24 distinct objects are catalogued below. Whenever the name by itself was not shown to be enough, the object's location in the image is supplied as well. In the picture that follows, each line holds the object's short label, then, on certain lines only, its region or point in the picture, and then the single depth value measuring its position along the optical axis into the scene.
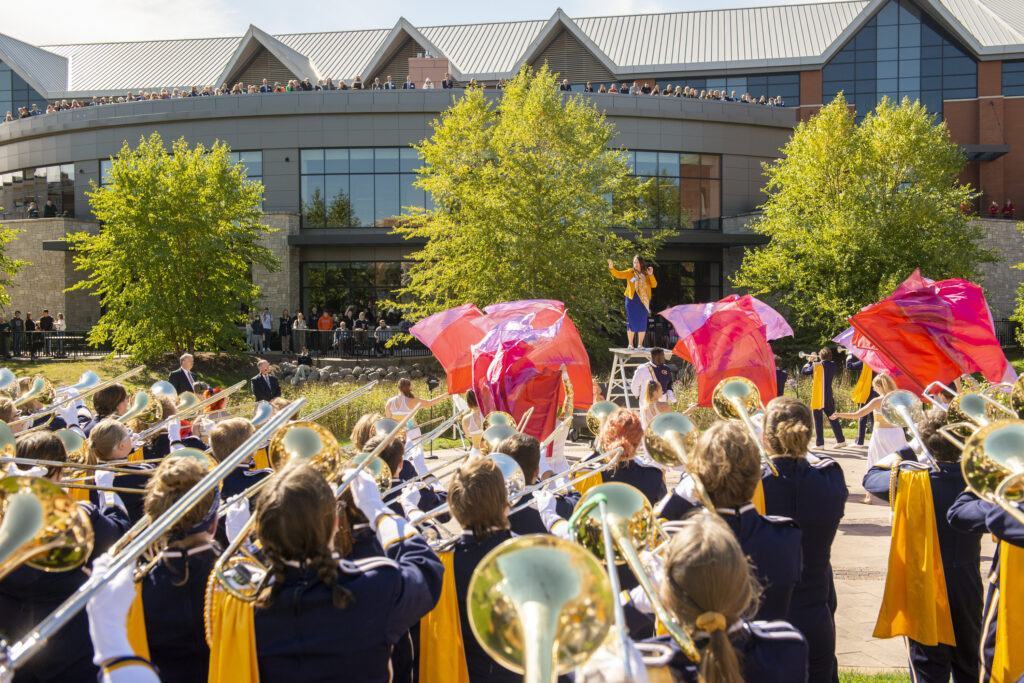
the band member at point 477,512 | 3.20
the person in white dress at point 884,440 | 8.34
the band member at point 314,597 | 2.46
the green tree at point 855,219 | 27.06
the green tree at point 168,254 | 25.42
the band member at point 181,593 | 2.81
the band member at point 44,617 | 2.79
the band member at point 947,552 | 4.45
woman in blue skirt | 15.46
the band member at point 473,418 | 9.43
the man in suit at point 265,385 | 12.79
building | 32.97
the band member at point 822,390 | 13.37
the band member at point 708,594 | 2.13
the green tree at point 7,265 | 28.01
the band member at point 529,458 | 4.04
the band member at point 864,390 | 12.79
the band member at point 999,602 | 3.72
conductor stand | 15.09
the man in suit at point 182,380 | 12.04
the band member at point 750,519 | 3.14
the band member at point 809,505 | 3.67
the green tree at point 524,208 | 24.52
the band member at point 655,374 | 12.16
